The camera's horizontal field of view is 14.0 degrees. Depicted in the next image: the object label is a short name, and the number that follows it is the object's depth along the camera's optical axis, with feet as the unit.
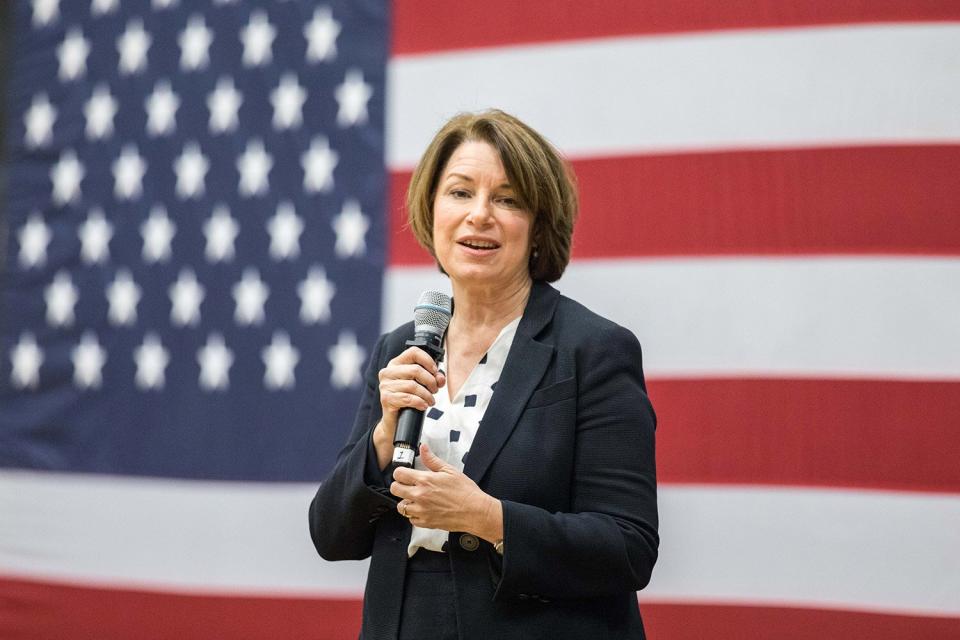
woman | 14.56
